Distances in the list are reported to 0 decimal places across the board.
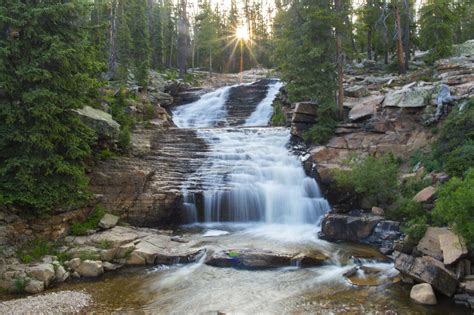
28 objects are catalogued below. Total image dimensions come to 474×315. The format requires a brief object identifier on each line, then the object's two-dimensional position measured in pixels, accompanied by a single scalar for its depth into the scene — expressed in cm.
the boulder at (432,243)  931
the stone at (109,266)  1093
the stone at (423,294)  851
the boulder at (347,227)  1284
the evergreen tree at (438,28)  2480
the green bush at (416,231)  1005
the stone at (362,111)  1816
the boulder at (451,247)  862
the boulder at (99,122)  1466
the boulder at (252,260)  1109
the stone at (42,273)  983
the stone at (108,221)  1284
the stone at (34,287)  947
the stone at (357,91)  2108
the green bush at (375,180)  1362
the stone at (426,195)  1184
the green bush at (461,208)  857
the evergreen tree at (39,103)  1106
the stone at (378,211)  1334
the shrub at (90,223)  1229
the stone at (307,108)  1938
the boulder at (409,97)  1703
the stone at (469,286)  826
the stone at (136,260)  1137
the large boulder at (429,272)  855
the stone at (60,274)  1017
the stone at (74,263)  1064
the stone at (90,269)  1054
